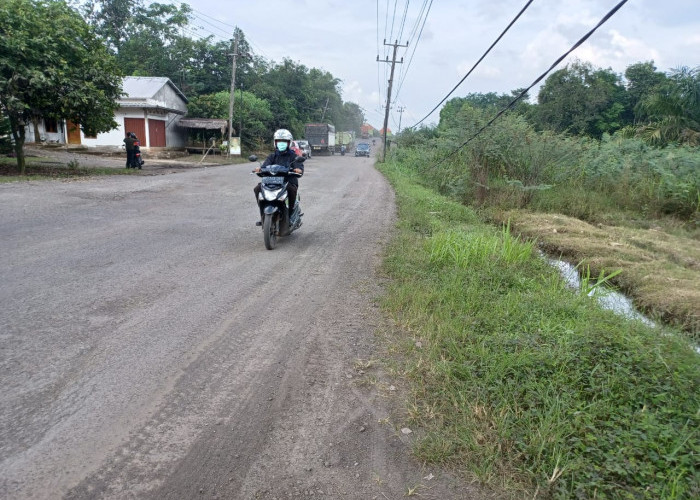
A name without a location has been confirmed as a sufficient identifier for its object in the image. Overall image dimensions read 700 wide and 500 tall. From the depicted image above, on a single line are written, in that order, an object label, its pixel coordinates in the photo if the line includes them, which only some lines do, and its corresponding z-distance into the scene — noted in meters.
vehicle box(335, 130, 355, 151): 62.75
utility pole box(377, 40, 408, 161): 37.16
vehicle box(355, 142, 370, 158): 59.16
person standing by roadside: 19.38
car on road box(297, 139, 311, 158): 38.03
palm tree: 18.39
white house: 29.95
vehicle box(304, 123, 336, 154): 50.09
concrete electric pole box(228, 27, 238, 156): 32.00
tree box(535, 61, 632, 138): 36.19
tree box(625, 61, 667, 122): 40.75
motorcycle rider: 7.38
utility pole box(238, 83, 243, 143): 36.30
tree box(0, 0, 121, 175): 13.79
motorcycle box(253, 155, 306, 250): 7.01
